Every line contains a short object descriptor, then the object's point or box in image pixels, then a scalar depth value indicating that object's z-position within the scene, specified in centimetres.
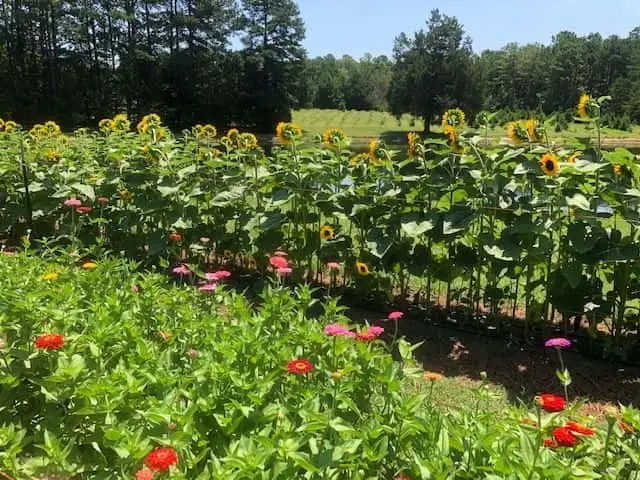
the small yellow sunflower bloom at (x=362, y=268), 382
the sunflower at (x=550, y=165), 312
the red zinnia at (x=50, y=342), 174
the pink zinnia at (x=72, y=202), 364
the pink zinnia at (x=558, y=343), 170
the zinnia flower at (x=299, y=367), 162
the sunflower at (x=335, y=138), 411
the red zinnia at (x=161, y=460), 121
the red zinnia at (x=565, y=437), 132
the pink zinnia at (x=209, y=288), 255
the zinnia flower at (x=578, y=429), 140
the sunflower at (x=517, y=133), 345
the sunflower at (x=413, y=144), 374
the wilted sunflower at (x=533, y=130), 343
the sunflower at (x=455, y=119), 363
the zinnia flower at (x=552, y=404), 143
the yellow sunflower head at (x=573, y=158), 340
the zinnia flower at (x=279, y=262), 256
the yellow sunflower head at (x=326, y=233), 393
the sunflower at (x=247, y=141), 461
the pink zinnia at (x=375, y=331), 187
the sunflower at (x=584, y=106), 340
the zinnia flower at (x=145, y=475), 122
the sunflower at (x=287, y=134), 418
